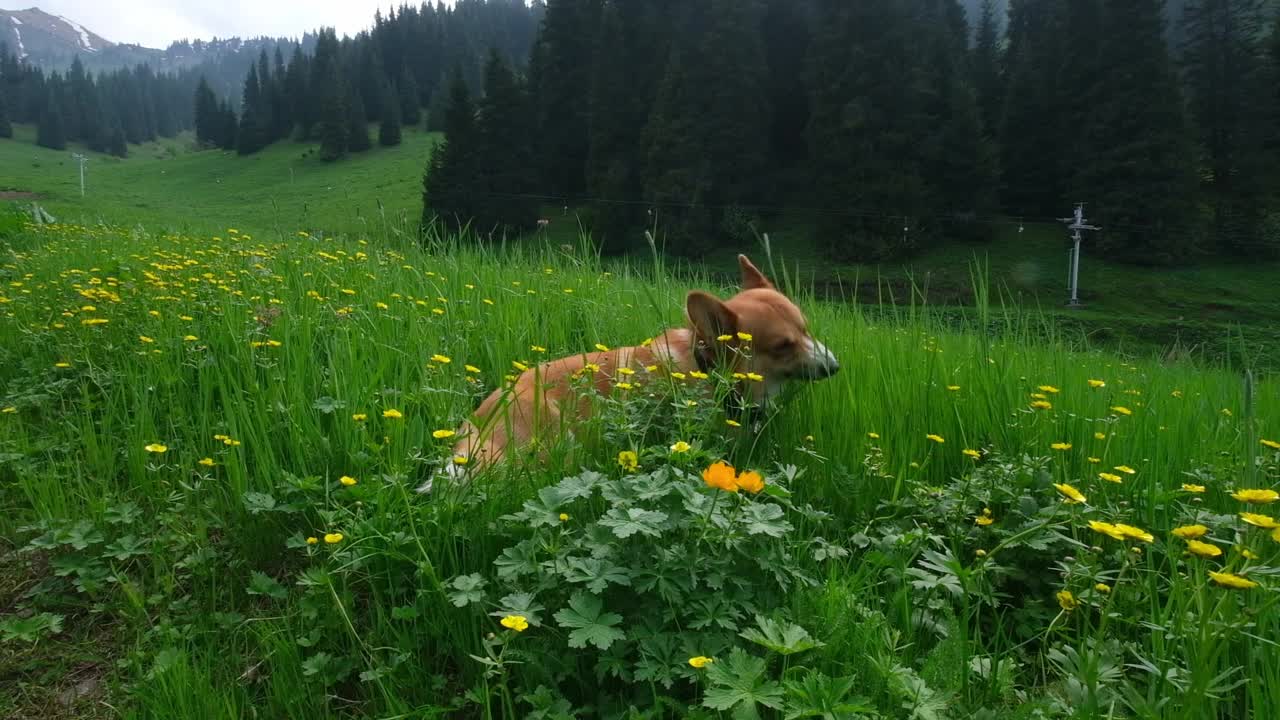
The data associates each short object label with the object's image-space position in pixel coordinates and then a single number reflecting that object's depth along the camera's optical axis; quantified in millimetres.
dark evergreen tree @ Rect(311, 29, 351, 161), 76000
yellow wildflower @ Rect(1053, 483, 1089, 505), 1548
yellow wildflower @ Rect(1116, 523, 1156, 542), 1358
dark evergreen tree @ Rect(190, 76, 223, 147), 107831
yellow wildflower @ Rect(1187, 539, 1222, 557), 1261
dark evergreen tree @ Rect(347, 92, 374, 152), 77562
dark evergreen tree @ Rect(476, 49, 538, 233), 41750
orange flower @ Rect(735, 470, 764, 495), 1397
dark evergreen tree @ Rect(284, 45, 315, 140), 89000
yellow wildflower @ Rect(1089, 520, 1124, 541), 1343
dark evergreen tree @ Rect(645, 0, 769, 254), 38562
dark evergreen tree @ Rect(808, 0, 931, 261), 37750
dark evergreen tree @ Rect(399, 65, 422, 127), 93250
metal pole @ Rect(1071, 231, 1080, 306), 32781
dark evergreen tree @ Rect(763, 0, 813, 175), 45188
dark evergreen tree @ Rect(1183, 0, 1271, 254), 37656
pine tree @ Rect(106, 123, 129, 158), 113500
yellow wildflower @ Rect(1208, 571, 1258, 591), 1181
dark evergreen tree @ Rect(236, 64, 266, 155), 90000
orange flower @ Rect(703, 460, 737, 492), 1333
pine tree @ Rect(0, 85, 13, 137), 103312
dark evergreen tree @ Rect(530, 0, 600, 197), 47188
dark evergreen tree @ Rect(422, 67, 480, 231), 32562
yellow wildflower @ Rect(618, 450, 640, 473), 1769
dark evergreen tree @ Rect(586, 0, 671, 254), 41750
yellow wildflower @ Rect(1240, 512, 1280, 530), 1276
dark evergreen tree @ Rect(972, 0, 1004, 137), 45188
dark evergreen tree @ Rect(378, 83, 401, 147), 79375
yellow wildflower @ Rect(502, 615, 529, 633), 1261
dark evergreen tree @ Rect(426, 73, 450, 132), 82562
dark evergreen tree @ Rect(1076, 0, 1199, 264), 35500
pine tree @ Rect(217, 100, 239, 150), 98938
